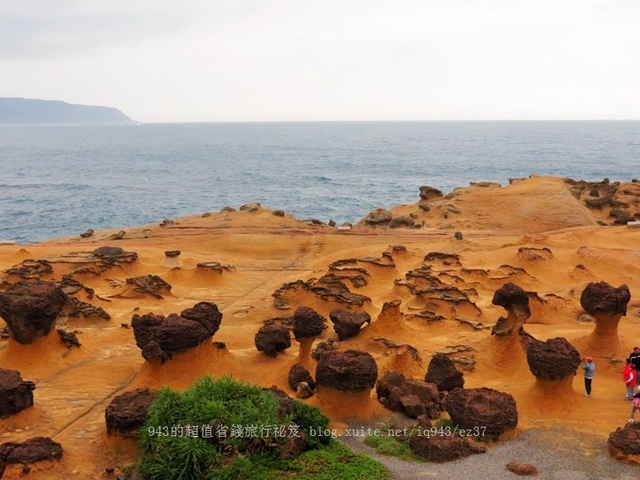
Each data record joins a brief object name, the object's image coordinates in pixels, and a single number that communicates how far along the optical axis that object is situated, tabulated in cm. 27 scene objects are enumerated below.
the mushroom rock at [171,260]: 3638
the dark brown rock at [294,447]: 1356
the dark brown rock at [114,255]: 3456
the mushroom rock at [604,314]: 2078
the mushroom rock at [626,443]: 1384
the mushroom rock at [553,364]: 1708
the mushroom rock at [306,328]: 2067
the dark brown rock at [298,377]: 1920
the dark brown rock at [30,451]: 1372
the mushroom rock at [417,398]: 1664
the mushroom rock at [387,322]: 2437
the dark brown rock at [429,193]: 6250
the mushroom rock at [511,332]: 2161
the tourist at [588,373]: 1816
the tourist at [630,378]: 1736
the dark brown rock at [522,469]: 1356
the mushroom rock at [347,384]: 1667
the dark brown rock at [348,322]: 2447
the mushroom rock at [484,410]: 1527
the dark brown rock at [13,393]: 1619
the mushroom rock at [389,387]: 1733
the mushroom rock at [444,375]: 1853
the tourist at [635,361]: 1758
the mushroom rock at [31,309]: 2072
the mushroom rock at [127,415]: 1492
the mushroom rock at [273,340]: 2202
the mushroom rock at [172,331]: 1917
